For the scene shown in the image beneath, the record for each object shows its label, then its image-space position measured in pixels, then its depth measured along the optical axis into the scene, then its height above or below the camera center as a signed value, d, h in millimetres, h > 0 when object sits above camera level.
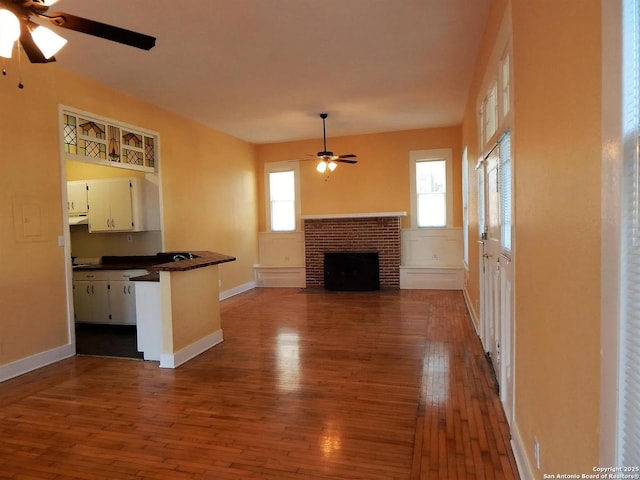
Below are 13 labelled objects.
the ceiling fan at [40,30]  1835 +1017
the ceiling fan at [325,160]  6562 +1089
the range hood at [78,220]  5668 +141
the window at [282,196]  8641 +646
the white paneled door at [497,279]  2596 -462
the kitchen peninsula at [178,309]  3820 -847
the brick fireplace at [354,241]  7859 -353
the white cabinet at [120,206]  5590 +325
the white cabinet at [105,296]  5305 -916
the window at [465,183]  6198 +635
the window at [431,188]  7768 +672
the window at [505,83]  2626 +952
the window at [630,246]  866 -67
